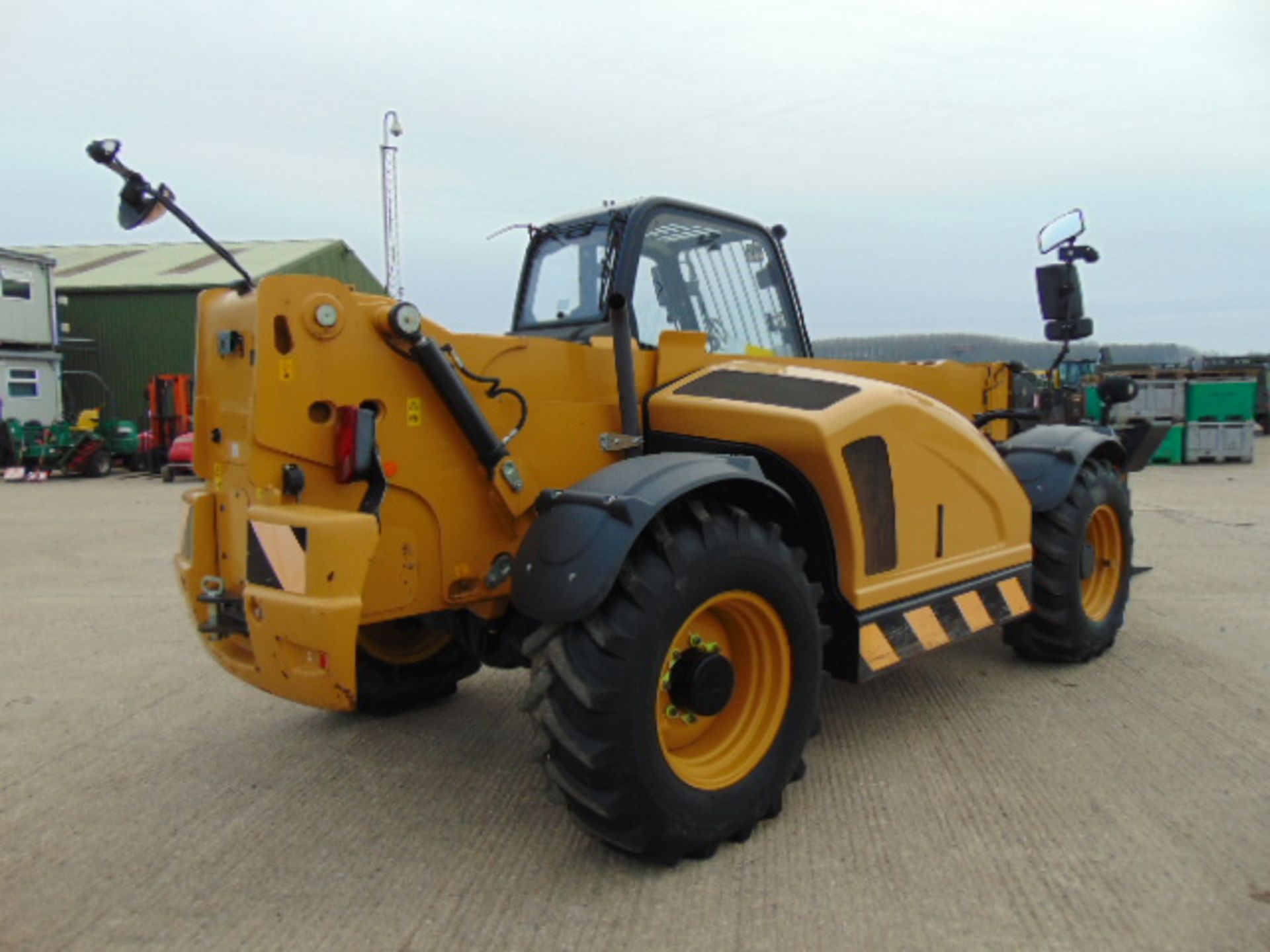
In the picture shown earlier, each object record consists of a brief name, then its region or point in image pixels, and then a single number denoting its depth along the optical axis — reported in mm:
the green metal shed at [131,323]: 23484
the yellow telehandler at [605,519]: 2668
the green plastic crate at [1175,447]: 16219
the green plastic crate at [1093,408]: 17656
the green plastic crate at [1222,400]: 15945
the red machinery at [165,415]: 17969
